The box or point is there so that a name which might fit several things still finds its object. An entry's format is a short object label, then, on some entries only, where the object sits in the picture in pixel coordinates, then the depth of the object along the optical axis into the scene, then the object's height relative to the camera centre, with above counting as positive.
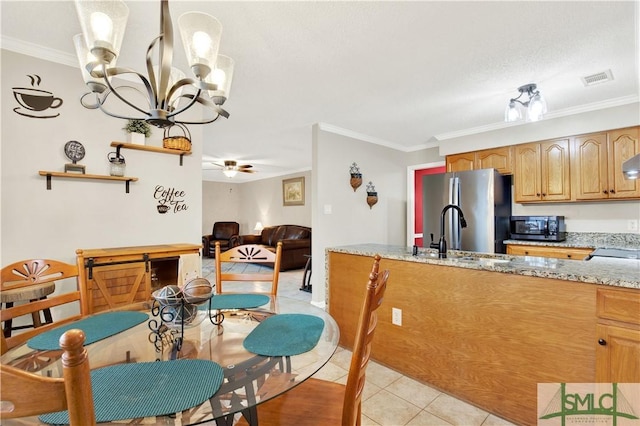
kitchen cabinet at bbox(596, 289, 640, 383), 1.33 -0.55
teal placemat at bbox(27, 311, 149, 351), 1.12 -0.47
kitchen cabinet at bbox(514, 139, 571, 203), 3.40 +0.54
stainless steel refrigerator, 3.58 +0.13
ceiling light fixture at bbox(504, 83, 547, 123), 2.61 +0.99
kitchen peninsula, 1.41 -0.62
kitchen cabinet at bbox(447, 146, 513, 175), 3.82 +0.78
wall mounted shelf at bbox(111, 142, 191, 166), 2.46 +0.61
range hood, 1.88 +0.33
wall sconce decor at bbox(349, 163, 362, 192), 4.25 +0.59
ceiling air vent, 2.52 +1.21
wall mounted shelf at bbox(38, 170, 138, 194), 2.18 +0.32
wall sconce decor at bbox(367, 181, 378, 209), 4.53 +0.34
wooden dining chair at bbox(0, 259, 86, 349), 1.29 -0.38
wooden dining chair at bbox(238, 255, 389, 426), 0.91 -0.72
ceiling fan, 6.37 +1.12
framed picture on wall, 7.53 +0.67
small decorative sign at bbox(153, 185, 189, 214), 2.73 +0.17
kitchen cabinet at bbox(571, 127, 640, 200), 3.01 +0.57
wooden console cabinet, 2.09 -0.40
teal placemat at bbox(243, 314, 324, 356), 1.12 -0.49
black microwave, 3.40 -0.13
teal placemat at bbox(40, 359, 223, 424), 0.73 -0.47
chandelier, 1.25 +0.76
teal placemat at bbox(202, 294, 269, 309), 1.62 -0.48
